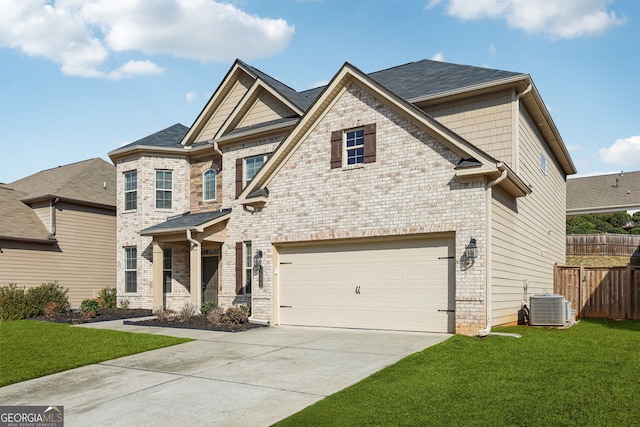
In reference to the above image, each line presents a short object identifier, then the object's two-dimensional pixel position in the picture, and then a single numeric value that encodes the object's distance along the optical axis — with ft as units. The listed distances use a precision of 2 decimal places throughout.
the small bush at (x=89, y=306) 60.40
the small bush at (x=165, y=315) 54.44
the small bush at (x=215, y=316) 50.31
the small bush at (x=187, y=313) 54.39
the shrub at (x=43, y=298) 63.15
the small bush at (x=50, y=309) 62.23
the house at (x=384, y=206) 41.11
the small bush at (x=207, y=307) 59.86
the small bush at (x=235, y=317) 50.14
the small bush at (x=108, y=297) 74.00
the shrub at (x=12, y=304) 60.34
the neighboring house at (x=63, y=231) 70.74
